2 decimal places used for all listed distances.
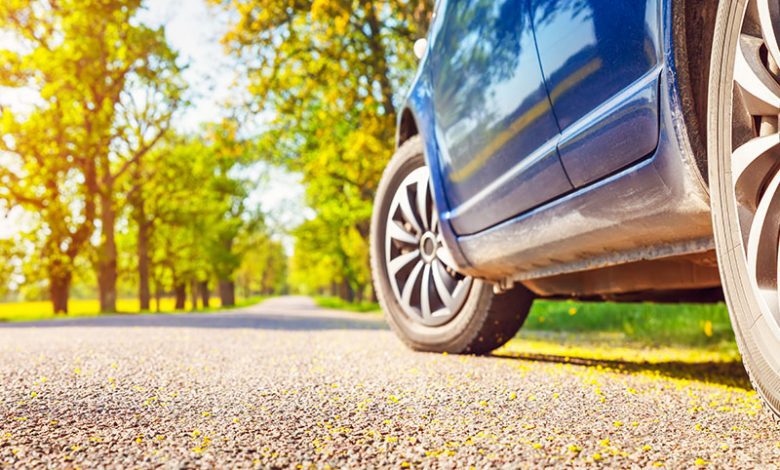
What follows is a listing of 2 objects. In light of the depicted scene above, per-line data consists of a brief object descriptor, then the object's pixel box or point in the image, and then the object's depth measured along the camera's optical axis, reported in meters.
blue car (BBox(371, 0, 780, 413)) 1.58
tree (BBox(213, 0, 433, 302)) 10.95
